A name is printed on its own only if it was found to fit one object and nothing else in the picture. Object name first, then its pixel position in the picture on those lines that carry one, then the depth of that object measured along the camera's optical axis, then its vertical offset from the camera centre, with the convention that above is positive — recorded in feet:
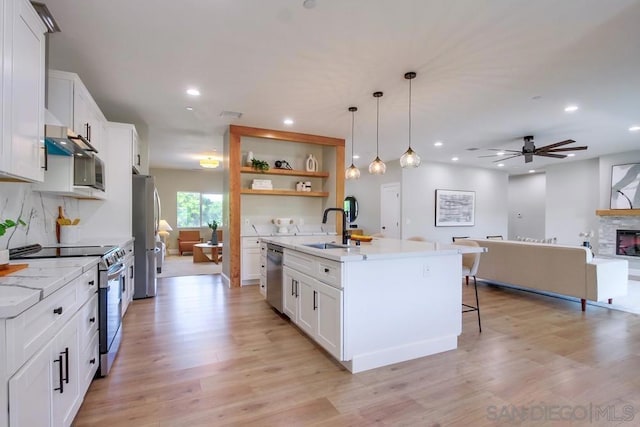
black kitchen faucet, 10.23 -0.58
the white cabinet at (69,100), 8.98 +3.37
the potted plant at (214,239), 26.50 -2.15
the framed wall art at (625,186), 22.20 +2.17
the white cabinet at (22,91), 5.32 +2.32
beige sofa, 13.14 -2.48
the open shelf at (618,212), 21.72 +0.27
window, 34.19 +0.59
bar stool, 11.11 -1.80
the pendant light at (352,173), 15.05 +2.03
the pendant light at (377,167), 13.58 +2.08
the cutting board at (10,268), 5.26 -0.99
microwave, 9.41 +1.35
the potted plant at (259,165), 17.87 +2.83
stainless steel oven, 7.45 -2.51
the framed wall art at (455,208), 28.48 +0.68
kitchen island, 7.79 -2.32
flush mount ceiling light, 24.54 +4.09
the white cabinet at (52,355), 3.69 -2.12
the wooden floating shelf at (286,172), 17.83 +2.54
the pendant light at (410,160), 11.97 +2.12
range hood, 7.14 +1.77
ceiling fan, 17.83 +3.76
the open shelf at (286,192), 17.98 +1.32
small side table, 25.66 -3.27
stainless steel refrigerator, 14.48 -0.98
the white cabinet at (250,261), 17.54 -2.62
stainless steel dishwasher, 11.84 -2.44
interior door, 27.68 +0.46
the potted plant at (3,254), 5.42 -0.72
